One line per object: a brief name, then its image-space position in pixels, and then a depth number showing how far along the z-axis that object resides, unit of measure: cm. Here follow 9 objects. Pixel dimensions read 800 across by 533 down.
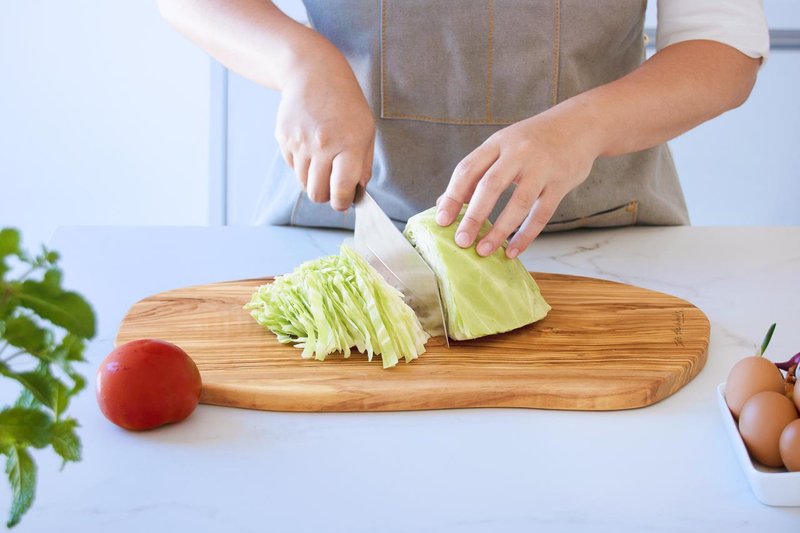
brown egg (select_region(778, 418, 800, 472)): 89
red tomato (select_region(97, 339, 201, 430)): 103
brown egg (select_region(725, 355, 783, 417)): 99
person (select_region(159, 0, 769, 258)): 146
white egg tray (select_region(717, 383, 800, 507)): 88
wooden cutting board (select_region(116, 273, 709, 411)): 115
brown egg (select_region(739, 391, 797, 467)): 93
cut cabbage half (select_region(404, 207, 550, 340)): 133
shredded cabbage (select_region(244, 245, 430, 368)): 127
